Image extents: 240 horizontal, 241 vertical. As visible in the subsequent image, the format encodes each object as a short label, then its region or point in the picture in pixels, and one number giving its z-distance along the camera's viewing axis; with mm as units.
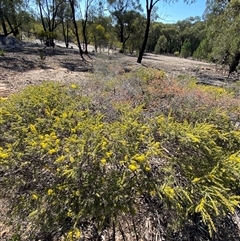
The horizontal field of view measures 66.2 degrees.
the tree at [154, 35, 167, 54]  48031
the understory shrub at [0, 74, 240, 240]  1465
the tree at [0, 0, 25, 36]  14281
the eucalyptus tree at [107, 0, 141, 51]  23609
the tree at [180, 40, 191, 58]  42531
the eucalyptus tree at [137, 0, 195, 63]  10414
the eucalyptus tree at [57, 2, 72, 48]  21672
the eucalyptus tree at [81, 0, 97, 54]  13906
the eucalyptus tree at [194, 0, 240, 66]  7628
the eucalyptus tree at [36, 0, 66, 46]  18750
